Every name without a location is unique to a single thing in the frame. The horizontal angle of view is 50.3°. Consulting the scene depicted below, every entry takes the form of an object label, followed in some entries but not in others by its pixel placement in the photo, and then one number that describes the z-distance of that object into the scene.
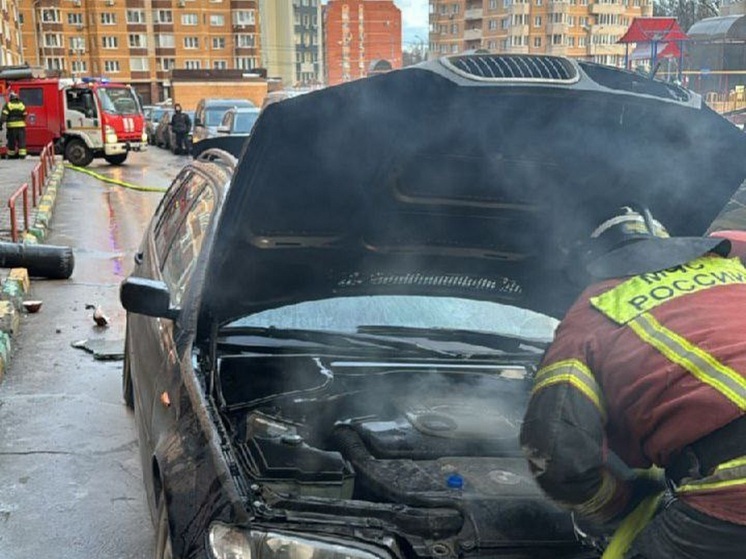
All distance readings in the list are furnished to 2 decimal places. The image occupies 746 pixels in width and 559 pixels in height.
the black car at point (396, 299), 2.20
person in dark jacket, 26.89
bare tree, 54.41
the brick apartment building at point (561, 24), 79.44
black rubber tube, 8.09
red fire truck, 21.66
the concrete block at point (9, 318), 6.29
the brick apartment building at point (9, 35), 42.75
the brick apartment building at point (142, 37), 80.50
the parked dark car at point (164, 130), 29.59
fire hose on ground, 16.28
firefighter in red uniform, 1.58
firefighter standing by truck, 20.00
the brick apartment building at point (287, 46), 89.81
